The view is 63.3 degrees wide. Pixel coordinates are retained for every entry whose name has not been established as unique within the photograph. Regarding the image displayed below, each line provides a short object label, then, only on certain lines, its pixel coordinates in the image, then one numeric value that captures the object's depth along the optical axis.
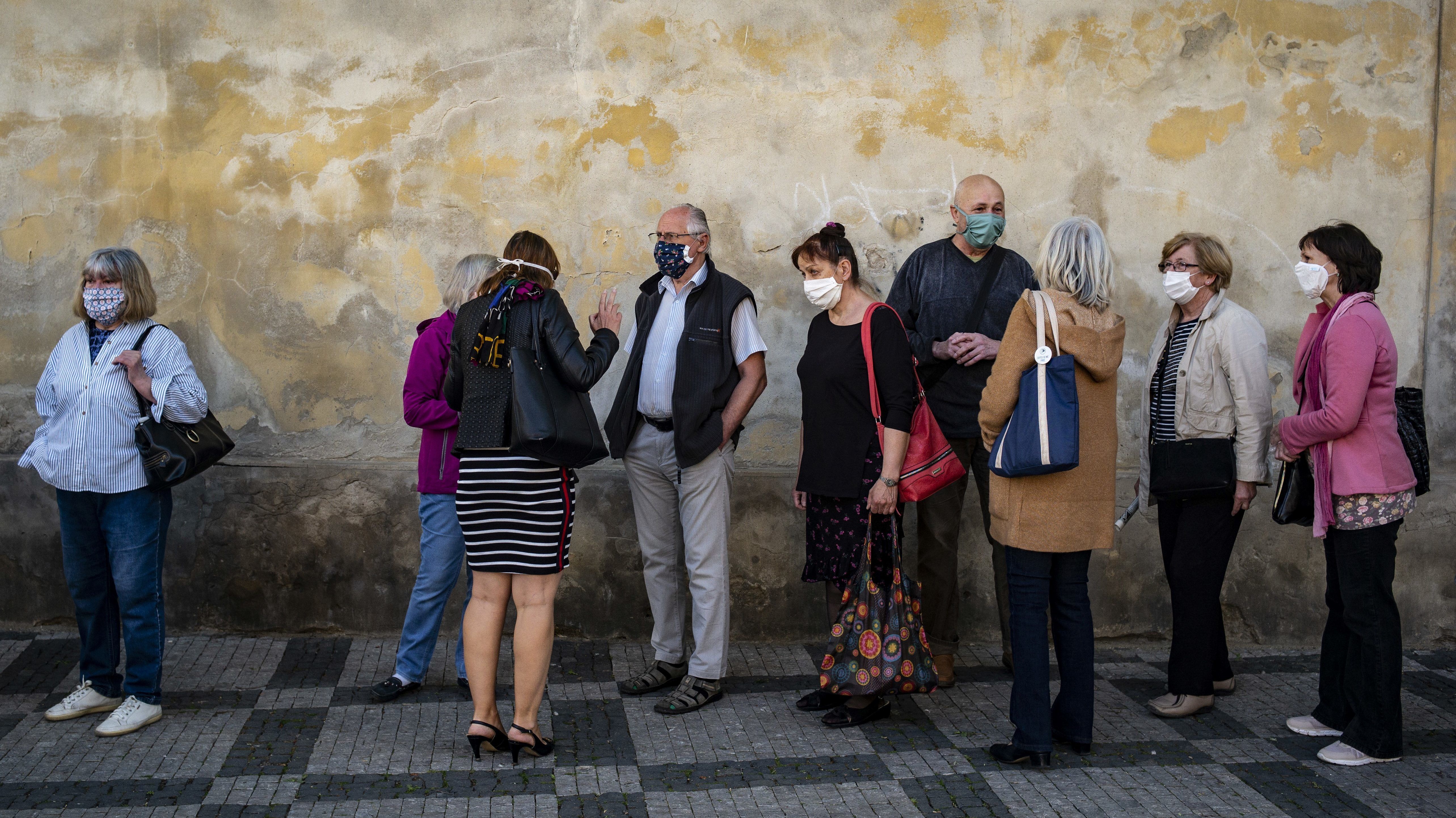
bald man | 4.91
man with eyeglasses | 4.59
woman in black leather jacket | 3.96
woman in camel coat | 3.95
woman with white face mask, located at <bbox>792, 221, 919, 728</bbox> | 4.29
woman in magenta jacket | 4.57
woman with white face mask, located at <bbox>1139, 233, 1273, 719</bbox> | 4.34
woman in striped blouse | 4.28
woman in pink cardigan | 4.00
